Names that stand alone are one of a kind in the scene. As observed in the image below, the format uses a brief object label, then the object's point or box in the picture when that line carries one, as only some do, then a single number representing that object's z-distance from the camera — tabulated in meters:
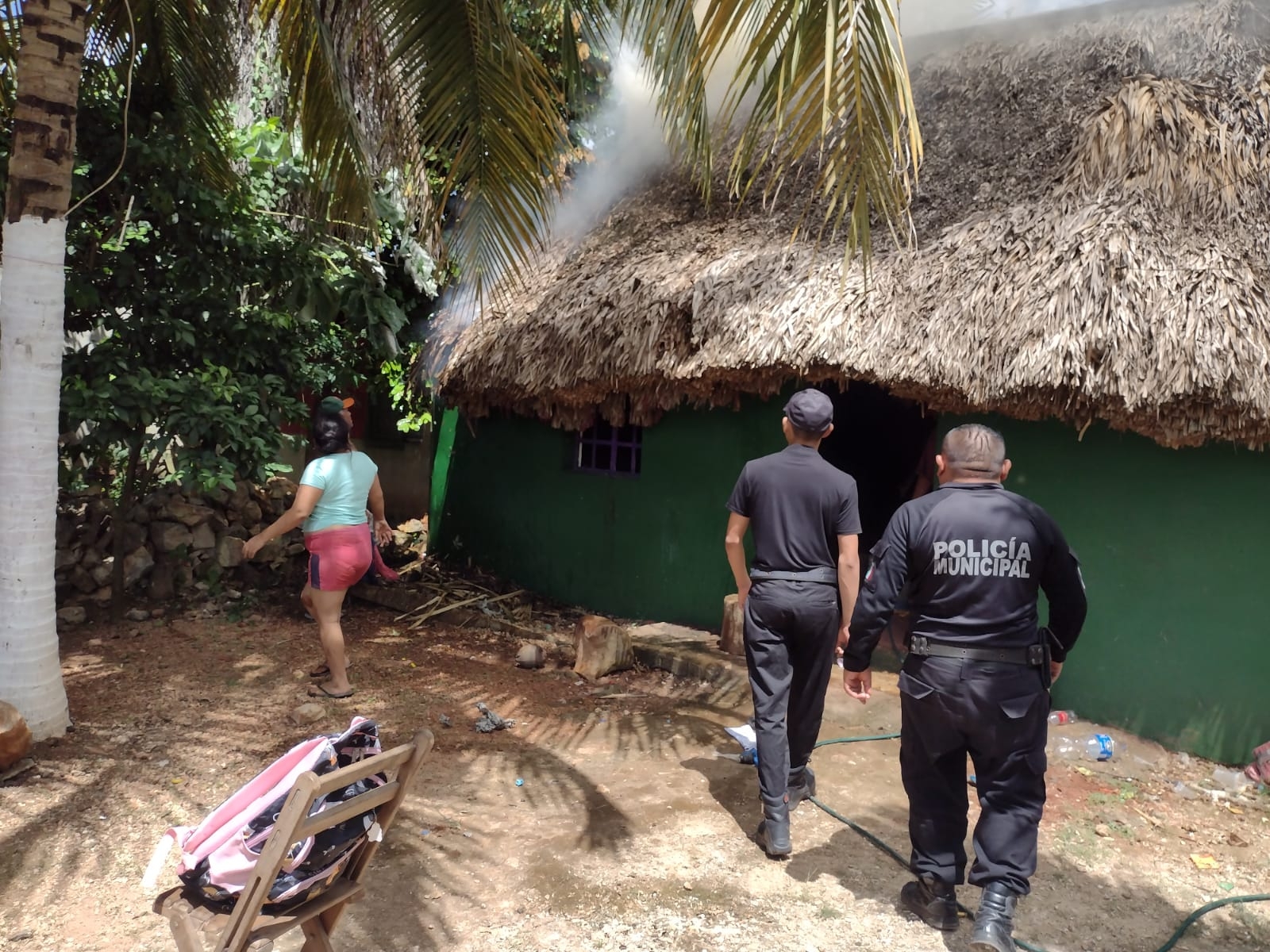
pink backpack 2.13
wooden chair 1.98
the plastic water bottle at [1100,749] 4.73
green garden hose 3.05
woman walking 4.73
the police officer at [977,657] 2.80
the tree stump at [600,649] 5.93
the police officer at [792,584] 3.48
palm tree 3.66
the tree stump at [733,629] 6.04
